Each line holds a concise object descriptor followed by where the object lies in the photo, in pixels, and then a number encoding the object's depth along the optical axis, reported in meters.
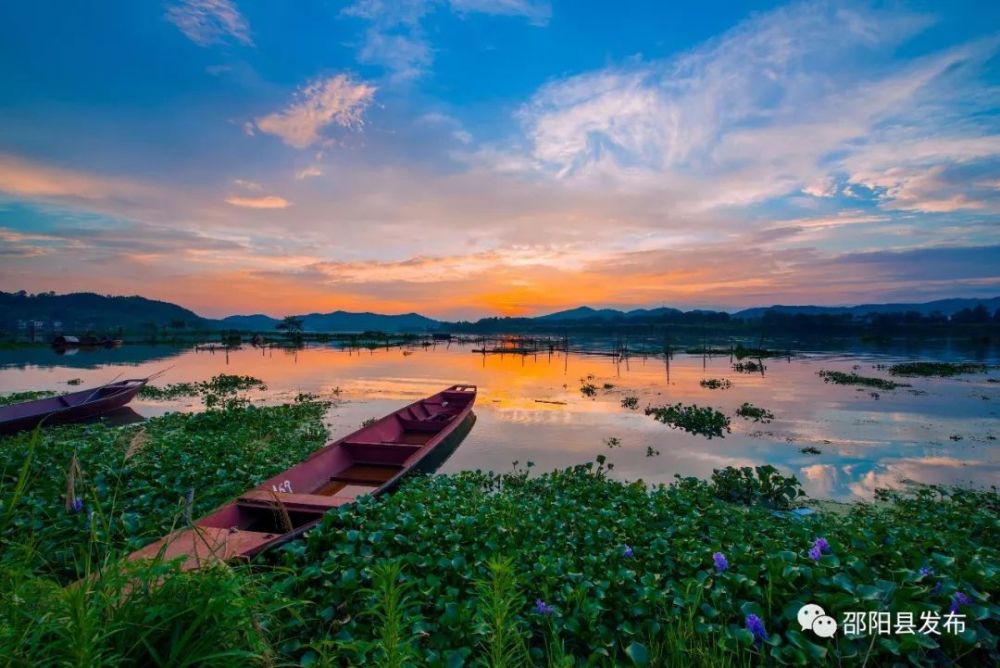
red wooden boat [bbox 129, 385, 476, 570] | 4.27
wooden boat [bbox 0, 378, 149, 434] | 10.27
